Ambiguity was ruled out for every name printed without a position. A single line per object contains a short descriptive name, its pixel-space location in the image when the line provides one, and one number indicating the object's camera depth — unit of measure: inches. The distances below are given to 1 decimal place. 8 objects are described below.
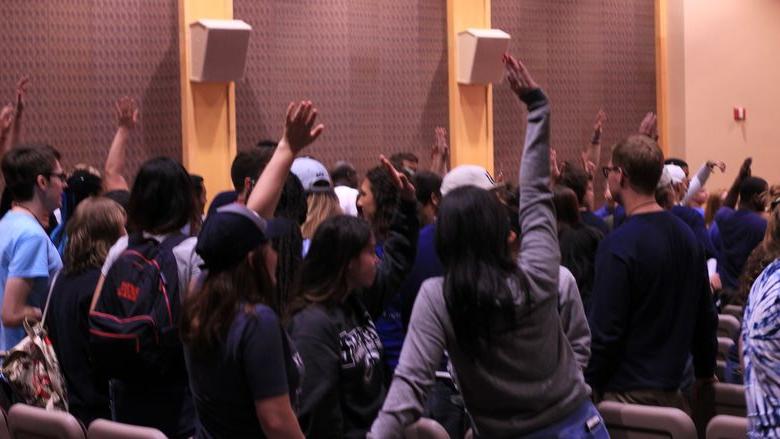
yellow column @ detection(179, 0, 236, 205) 316.8
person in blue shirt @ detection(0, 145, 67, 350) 168.2
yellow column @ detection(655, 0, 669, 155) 454.6
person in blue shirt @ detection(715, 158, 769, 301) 269.1
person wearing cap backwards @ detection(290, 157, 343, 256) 165.9
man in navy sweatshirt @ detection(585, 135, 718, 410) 146.2
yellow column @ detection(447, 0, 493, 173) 380.8
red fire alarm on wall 466.9
